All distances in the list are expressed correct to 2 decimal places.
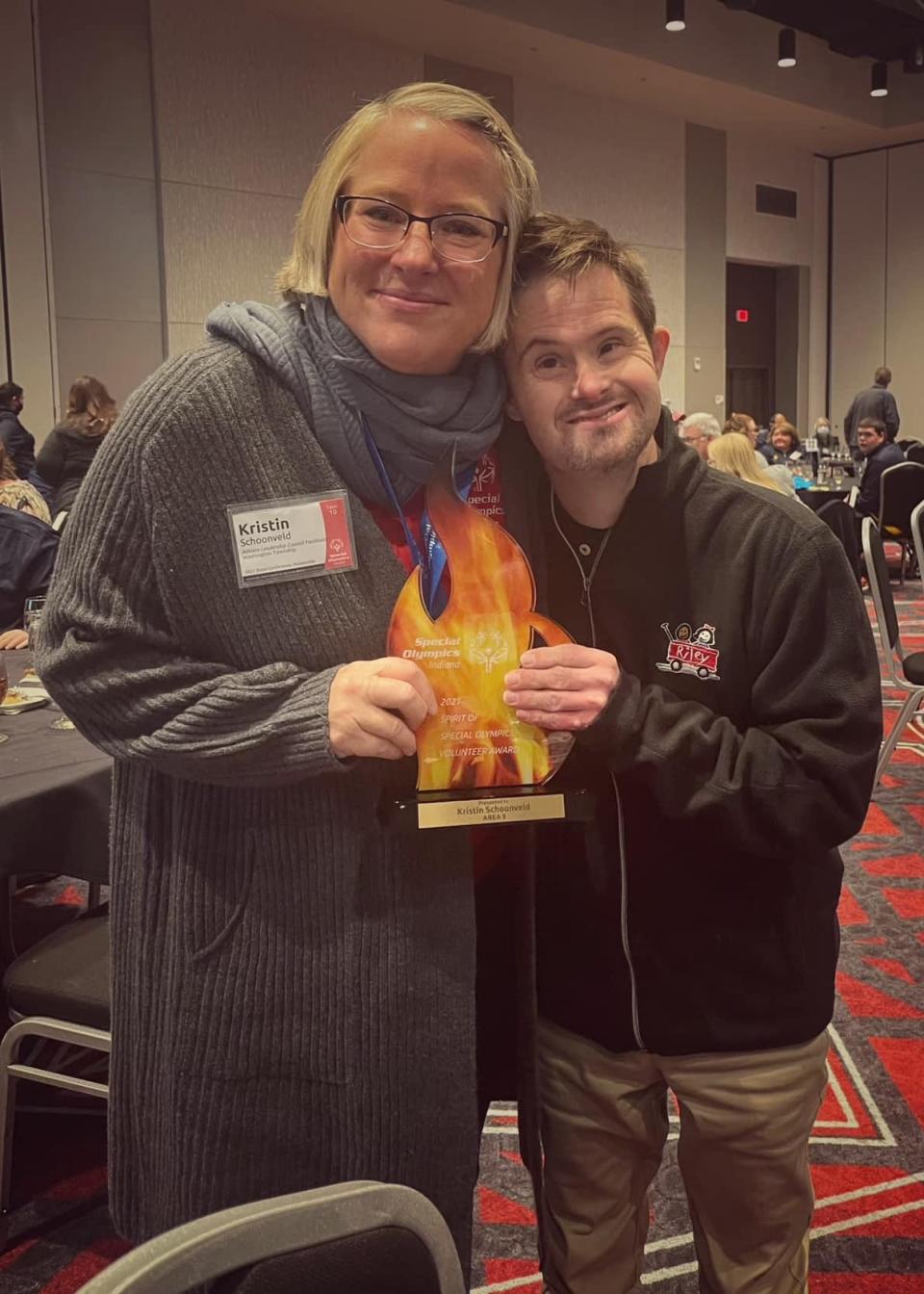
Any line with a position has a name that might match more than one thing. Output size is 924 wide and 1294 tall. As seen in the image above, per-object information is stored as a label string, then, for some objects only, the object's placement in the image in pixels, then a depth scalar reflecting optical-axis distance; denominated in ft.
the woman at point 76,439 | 20.90
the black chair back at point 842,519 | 24.40
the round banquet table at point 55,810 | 6.69
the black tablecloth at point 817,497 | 28.45
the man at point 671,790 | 3.80
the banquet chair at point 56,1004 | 6.21
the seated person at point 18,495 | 12.91
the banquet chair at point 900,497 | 27.91
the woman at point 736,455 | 14.75
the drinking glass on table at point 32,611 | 8.48
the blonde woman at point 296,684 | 3.54
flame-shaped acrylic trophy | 3.40
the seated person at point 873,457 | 29.25
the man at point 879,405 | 37.73
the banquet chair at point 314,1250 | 1.99
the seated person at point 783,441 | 35.24
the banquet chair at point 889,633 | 12.58
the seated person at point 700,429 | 22.98
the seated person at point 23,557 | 11.60
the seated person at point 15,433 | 23.13
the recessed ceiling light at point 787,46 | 36.83
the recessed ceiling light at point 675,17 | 32.91
